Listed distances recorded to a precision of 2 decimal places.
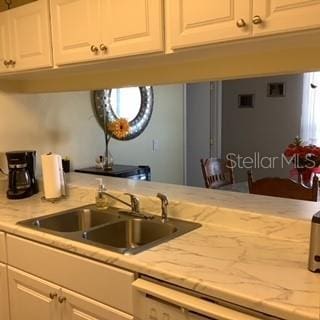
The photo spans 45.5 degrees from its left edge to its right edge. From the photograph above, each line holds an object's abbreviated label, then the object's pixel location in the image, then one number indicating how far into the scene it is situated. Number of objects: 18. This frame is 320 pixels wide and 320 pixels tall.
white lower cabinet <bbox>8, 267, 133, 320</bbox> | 1.50
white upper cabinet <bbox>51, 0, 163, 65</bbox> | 1.65
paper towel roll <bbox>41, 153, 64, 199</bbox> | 2.29
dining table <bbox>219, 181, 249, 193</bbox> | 3.25
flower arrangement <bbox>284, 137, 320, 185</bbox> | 2.67
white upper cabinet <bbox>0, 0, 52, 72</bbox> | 2.10
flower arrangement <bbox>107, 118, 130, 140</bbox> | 3.16
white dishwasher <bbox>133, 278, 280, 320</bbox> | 1.15
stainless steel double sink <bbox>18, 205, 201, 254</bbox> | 1.77
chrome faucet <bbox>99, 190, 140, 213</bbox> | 1.99
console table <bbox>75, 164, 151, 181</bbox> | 3.00
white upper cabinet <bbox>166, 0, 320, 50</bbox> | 1.28
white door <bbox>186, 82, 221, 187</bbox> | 5.08
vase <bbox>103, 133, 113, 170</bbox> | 3.14
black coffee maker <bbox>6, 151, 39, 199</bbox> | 2.37
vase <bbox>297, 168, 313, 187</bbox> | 2.77
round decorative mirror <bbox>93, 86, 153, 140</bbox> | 3.27
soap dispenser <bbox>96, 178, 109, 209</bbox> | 2.13
